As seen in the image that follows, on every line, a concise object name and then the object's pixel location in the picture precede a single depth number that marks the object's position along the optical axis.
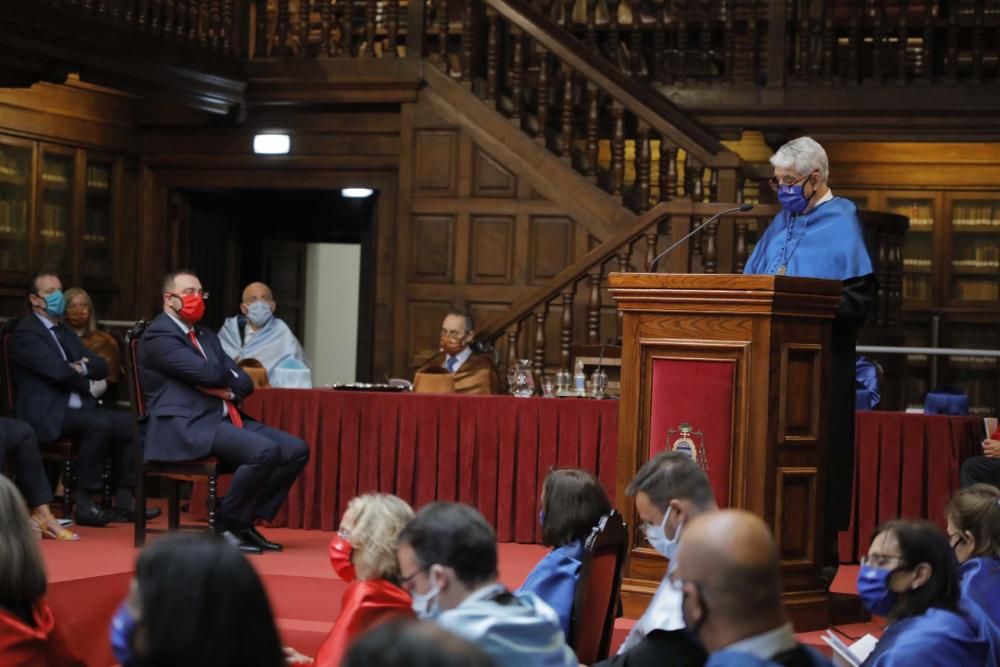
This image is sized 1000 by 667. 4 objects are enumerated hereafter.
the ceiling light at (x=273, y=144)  11.12
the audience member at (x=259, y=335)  9.22
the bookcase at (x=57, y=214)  10.63
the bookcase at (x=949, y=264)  12.31
